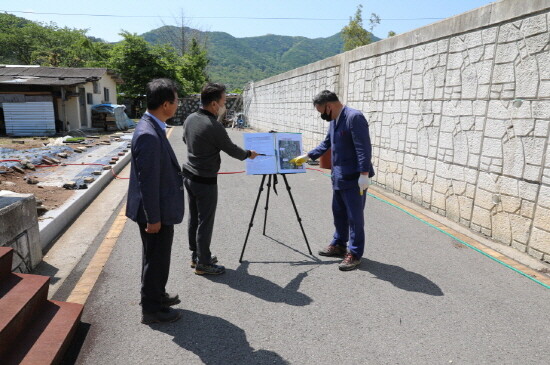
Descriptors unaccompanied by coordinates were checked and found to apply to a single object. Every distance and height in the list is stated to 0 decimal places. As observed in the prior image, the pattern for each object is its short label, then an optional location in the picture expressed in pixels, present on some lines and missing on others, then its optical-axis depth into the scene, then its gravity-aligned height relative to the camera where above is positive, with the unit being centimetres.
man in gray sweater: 385 -56
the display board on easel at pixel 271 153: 457 -57
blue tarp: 2517 -67
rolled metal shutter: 2022 -104
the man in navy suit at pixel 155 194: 289 -72
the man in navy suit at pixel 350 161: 414 -60
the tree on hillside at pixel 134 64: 3528 +349
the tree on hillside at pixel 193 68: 4384 +403
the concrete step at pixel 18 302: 257 -150
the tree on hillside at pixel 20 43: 5288 +763
